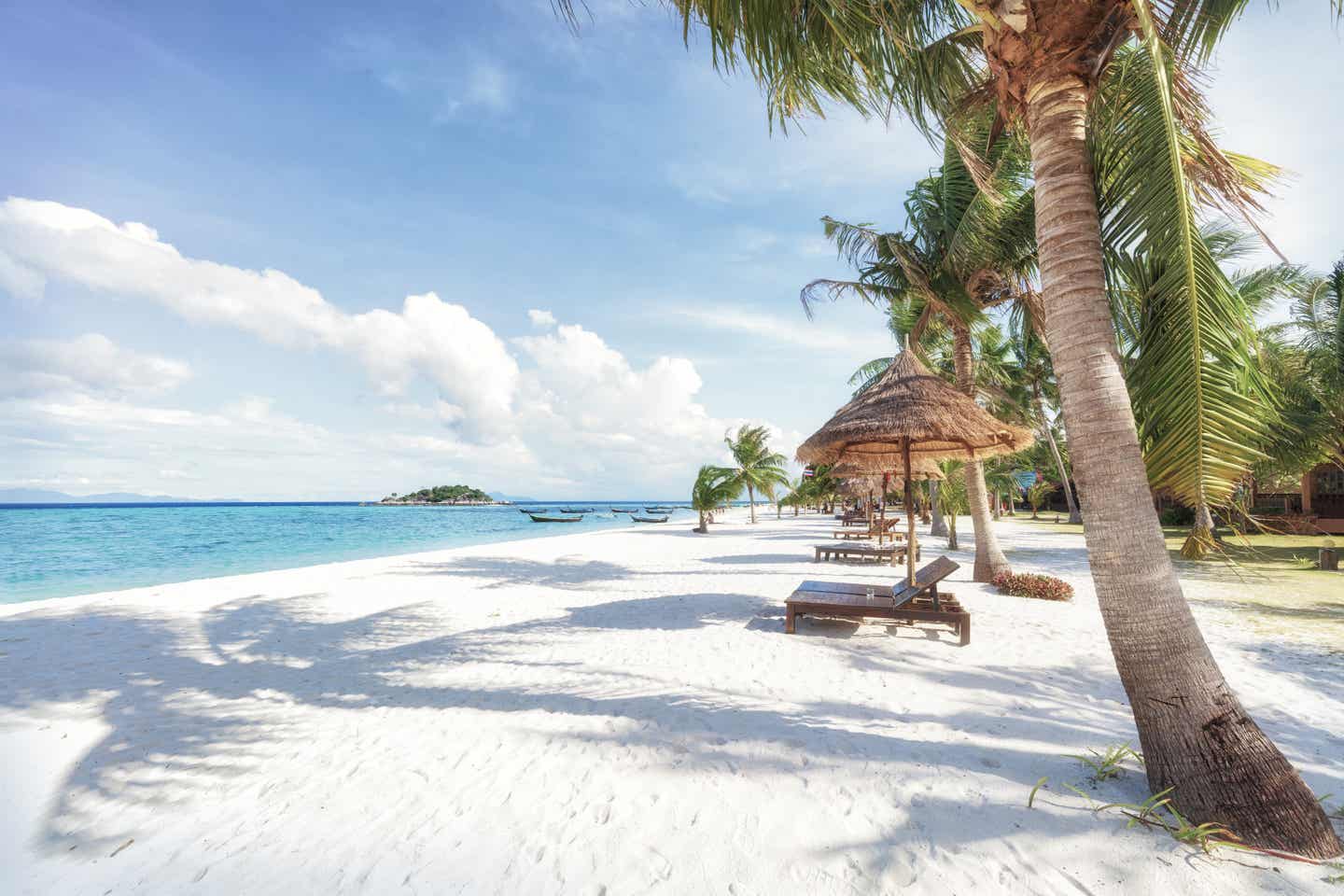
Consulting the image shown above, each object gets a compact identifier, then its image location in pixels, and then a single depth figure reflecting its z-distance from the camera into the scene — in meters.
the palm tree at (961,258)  8.20
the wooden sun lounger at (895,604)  6.14
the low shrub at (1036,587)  8.36
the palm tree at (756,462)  33.03
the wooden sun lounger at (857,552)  13.27
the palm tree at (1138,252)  2.74
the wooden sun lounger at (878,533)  17.35
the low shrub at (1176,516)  22.53
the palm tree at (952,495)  16.92
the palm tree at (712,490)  28.83
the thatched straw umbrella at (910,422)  6.72
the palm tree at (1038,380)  22.95
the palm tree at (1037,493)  37.50
